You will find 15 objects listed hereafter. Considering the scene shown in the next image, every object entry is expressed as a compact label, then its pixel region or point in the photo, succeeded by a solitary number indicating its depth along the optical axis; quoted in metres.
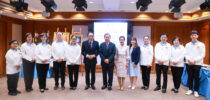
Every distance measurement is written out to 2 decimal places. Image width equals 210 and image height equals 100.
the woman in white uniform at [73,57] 4.25
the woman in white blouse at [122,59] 4.30
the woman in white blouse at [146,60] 4.41
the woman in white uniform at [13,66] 3.76
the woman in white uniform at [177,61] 4.09
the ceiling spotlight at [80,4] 4.85
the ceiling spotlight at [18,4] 4.61
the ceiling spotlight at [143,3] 4.69
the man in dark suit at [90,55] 4.32
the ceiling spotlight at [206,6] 4.52
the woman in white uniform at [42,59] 4.01
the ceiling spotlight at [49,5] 4.66
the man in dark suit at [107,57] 4.30
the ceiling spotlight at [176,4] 4.52
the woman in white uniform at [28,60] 4.01
